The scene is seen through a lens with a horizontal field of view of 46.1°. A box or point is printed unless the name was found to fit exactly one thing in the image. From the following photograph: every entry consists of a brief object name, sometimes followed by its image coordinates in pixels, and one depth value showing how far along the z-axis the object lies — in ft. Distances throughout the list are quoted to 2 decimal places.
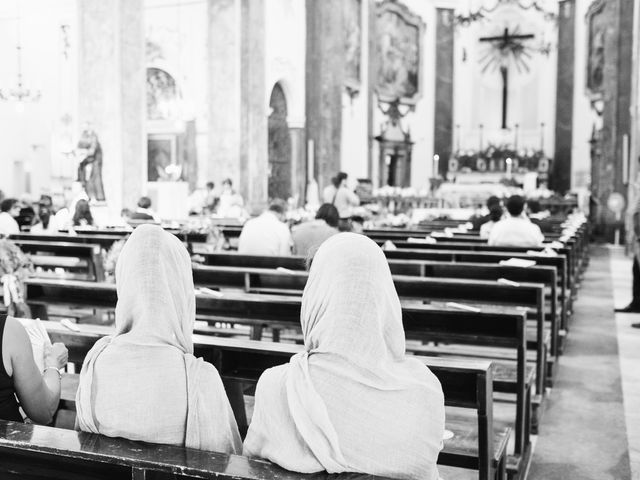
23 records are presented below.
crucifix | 78.84
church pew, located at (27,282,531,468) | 12.43
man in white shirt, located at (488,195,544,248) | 24.64
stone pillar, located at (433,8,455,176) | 80.07
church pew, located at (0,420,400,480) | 5.49
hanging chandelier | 54.38
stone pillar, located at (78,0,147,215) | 39.65
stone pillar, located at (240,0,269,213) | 49.73
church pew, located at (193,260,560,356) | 17.70
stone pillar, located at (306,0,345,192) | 59.62
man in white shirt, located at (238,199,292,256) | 24.06
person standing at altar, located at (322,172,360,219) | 38.58
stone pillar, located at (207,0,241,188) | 49.44
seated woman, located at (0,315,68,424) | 7.21
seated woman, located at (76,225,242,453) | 6.49
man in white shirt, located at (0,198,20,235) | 29.14
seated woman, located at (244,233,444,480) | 5.80
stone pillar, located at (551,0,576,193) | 74.59
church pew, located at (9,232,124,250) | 26.22
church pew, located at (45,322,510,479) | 8.73
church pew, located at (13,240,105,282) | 22.82
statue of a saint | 38.52
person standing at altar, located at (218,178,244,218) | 44.37
